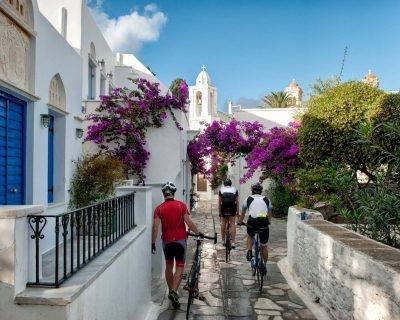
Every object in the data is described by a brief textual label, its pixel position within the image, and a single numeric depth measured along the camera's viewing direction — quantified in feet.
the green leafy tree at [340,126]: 31.32
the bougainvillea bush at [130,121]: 39.29
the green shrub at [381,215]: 22.11
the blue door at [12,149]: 19.95
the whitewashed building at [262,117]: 72.43
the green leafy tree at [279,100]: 131.54
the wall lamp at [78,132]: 30.09
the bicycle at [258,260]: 24.59
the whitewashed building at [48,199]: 9.38
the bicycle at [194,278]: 20.15
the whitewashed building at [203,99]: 150.71
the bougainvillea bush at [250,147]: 44.39
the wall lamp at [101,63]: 50.57
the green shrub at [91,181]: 29.32
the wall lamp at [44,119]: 23.39
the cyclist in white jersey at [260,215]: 25.79
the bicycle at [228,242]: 31.86
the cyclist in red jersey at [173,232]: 20.71
